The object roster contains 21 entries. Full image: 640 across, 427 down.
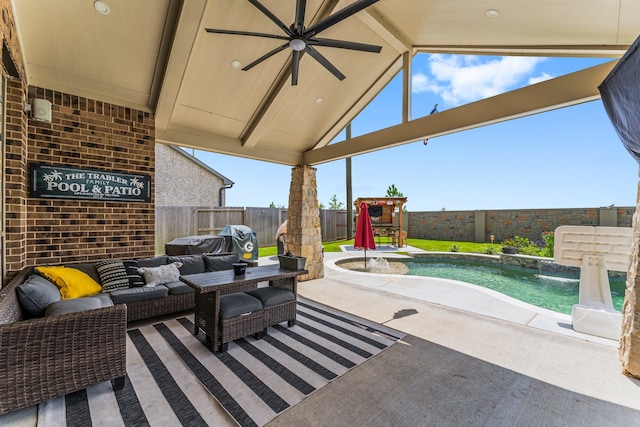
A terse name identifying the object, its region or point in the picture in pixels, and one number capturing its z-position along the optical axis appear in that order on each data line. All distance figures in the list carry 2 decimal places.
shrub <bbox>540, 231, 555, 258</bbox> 8.21
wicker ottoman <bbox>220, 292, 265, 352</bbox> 2.91
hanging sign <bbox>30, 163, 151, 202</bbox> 3.47
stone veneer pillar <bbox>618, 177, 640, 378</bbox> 2.49
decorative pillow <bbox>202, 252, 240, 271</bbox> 4.66
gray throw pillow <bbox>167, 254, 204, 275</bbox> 4.39
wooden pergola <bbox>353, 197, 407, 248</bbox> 12.44
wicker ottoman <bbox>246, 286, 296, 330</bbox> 3.28
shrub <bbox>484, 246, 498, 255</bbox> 9.36
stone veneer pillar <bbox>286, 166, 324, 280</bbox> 6.14
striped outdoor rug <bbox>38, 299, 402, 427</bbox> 1.98
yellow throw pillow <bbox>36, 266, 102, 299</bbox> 3.11
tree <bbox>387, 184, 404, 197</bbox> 18.09
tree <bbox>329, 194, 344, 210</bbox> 26.28
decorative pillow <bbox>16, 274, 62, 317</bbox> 2.49
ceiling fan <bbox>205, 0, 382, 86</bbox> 2.35
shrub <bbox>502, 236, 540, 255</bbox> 8.84
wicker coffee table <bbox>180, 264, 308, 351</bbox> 2.87
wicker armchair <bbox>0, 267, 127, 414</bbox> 1.89
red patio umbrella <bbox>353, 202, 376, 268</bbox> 7.32
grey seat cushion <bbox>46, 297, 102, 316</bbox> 2.45
